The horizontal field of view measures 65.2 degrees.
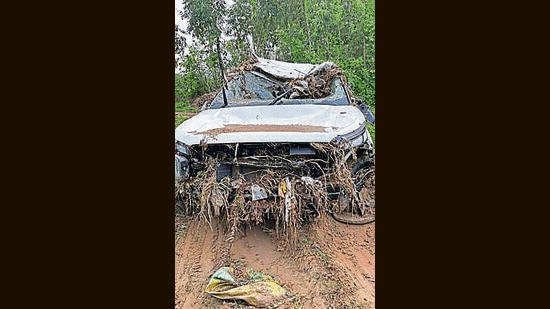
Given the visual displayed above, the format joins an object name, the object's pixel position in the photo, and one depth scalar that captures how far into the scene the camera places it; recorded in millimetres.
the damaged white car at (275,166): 3336
